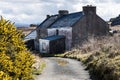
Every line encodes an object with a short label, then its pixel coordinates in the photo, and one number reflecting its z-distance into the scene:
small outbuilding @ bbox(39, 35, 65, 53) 69.81
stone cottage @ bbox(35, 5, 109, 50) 67.81
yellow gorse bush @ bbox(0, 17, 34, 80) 17.31
